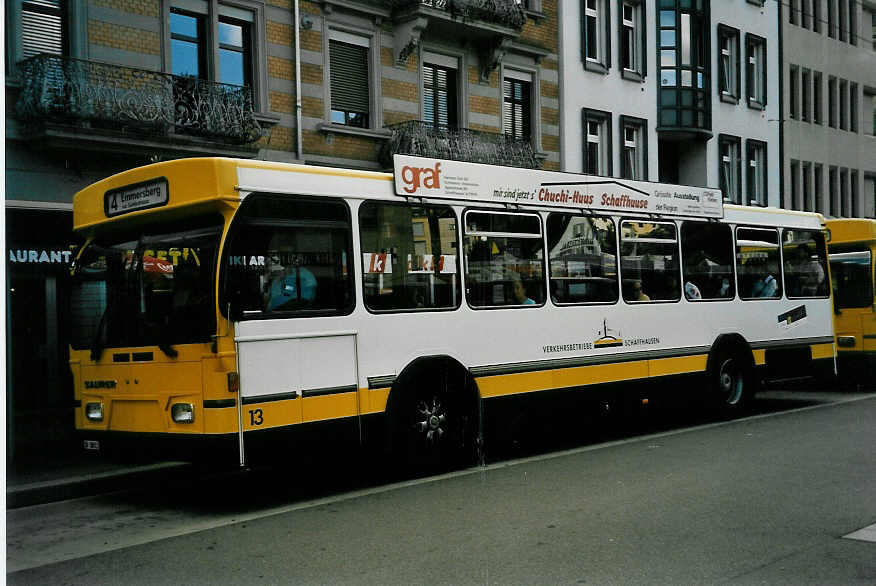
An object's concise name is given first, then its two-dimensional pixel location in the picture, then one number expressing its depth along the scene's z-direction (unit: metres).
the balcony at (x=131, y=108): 13.84
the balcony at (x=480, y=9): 19.96
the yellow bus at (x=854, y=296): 17.59
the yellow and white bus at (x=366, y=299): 8.23
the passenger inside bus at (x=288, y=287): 8.44
